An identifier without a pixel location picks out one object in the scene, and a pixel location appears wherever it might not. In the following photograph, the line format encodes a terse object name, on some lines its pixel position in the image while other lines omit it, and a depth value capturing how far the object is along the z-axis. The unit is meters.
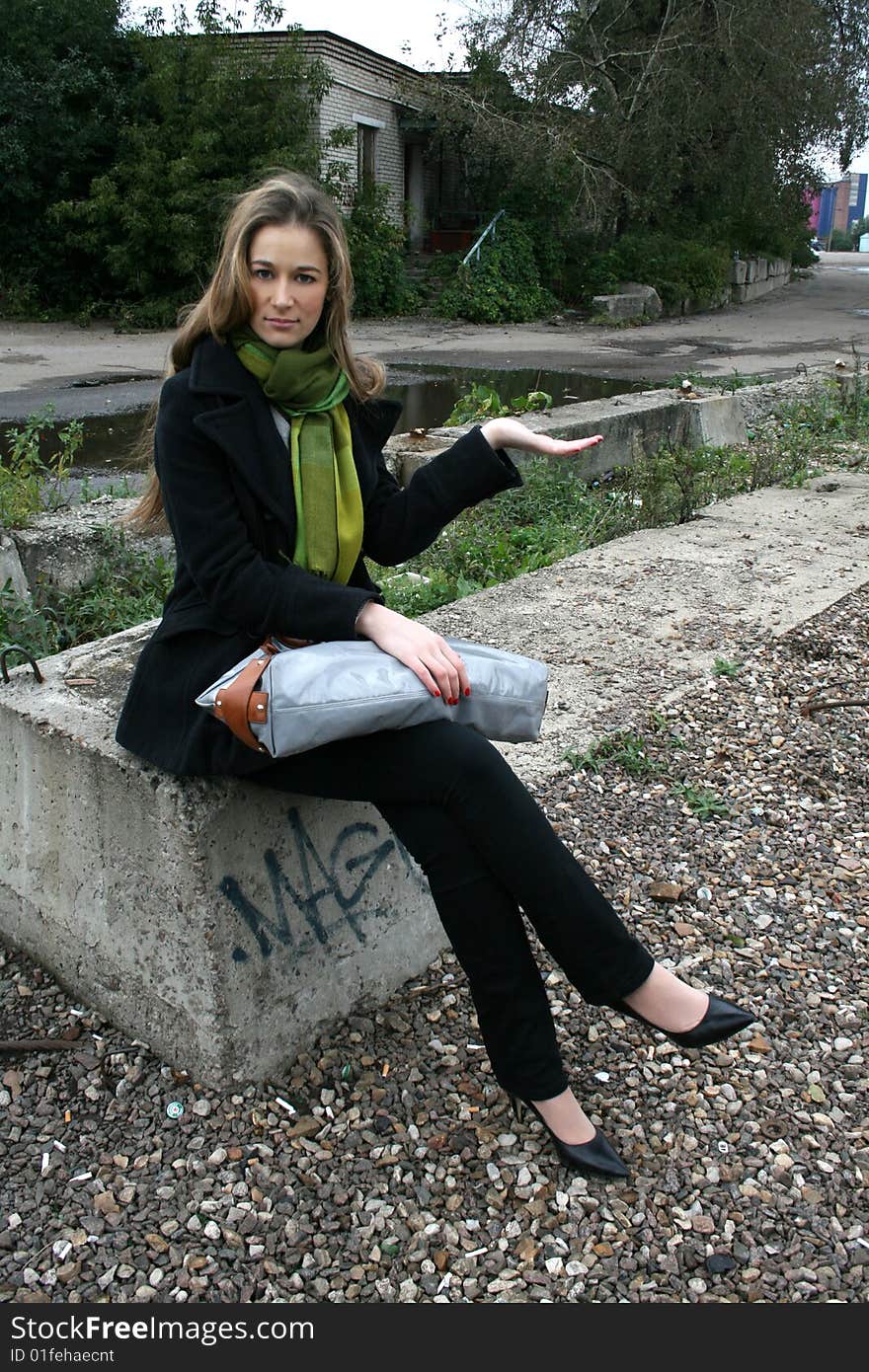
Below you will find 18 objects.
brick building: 19.95
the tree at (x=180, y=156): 16.05
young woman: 2.01
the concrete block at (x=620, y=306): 19.23
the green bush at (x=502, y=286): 18.44
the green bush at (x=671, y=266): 20.61
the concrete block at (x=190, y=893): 2.19
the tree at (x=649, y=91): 19.27
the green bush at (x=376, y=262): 18.17
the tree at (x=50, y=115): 16.17
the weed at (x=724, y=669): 3.93
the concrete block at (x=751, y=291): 23.23
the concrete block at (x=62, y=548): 4.29
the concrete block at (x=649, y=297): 19.91
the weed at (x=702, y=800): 3.20
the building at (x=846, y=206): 69.55
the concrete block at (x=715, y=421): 8.08
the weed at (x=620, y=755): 3.35
